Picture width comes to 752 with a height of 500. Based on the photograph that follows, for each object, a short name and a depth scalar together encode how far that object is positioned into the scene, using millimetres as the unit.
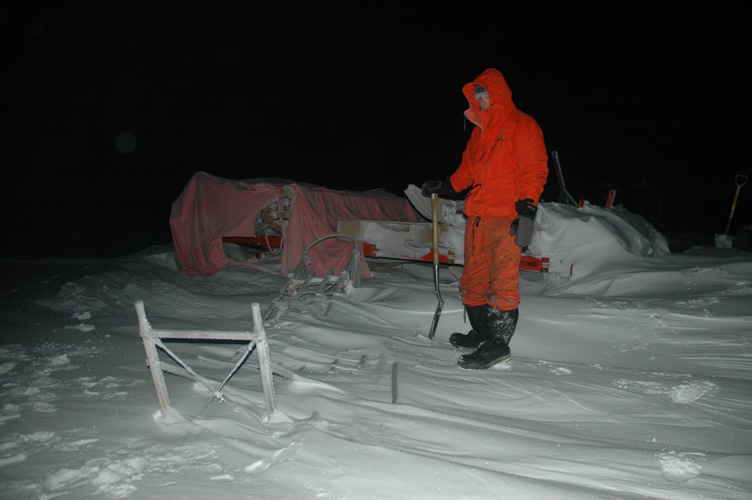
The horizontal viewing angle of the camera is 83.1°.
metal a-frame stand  1748
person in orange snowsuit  2854
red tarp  6258
